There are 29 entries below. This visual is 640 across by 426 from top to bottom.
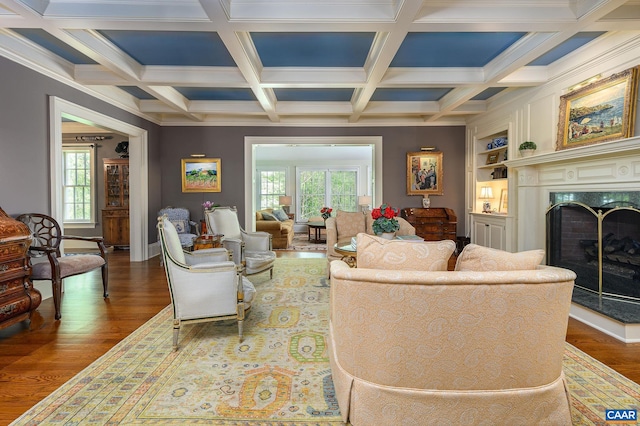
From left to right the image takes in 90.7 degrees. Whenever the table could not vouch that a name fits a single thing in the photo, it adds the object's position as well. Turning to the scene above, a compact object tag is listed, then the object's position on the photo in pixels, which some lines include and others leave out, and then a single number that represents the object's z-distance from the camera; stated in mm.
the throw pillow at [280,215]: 8987
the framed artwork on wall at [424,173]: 6629
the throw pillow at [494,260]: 1553
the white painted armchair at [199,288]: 2461
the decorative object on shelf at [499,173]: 5514
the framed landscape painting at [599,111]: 3104
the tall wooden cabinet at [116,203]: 6904
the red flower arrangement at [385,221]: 3594
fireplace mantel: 2883
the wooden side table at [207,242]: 3965
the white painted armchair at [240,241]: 4008
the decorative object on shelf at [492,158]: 5937
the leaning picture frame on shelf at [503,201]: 5645
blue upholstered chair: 5945
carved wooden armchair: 3131
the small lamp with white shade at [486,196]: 6008
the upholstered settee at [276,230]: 7356
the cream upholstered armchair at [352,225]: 4930
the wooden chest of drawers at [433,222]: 6191
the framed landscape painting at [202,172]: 6684
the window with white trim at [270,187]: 10766
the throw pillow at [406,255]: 1644
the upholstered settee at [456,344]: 1436
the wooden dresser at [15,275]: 2592
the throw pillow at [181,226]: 5938
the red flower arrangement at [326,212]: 8281
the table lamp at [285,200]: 10067
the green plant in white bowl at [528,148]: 4391
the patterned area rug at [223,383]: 1728
